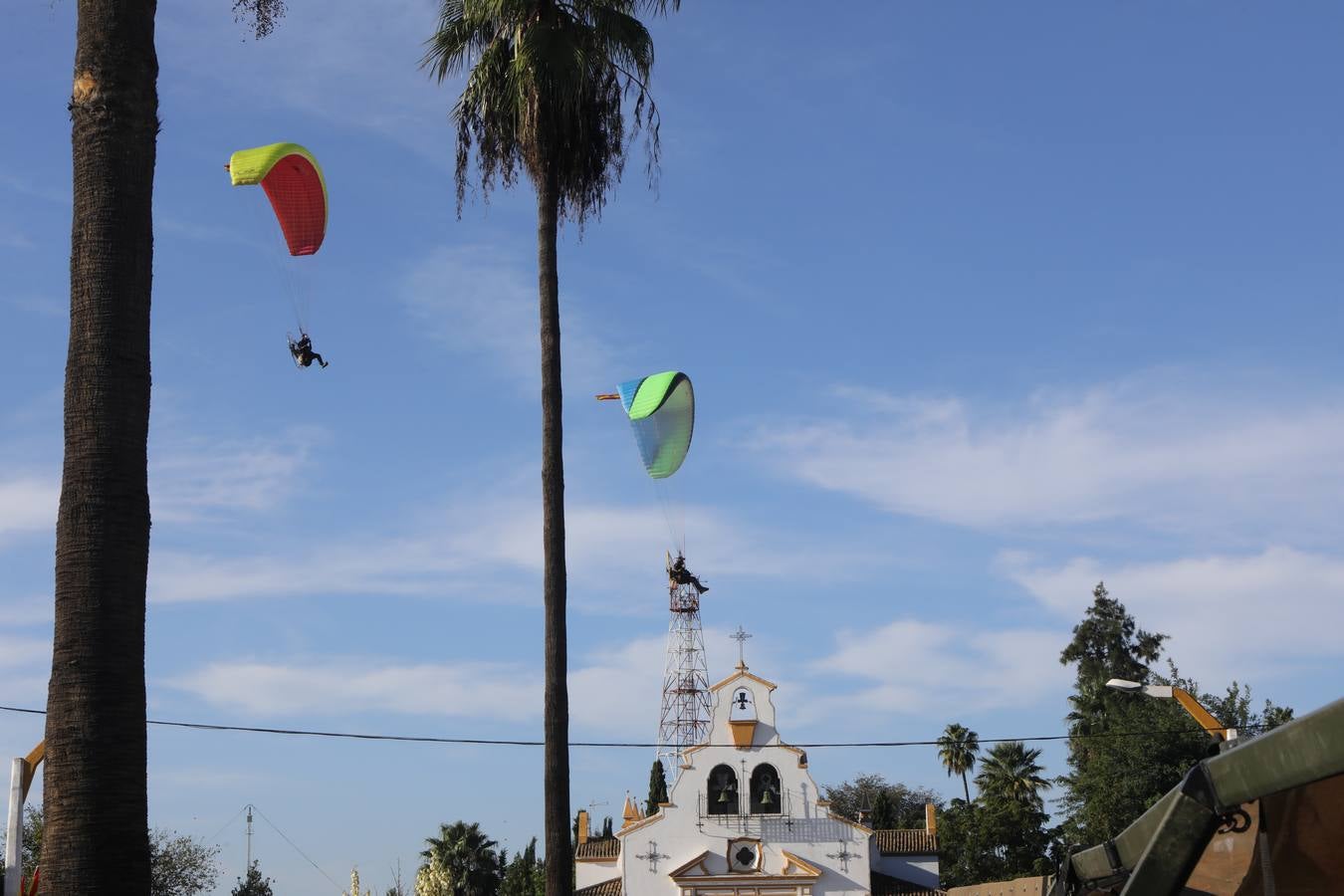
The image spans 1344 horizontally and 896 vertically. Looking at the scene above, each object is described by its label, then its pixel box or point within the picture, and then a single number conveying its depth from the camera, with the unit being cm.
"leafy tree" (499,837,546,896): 6900
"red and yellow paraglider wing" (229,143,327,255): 2297
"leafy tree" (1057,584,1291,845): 6159
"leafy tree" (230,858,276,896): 9050
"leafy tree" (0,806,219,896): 6881
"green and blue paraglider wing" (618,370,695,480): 3994
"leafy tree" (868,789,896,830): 8438
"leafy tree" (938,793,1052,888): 6325
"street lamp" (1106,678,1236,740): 2386
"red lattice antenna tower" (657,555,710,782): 6119
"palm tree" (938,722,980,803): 8762
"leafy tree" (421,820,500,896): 8131
